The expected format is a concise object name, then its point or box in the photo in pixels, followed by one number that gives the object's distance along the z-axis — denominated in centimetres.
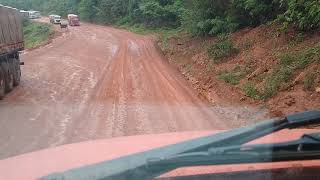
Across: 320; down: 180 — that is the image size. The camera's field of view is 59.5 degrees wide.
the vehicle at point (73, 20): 3383
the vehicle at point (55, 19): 3597
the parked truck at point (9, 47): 852
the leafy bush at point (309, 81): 660
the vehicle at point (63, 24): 3108
